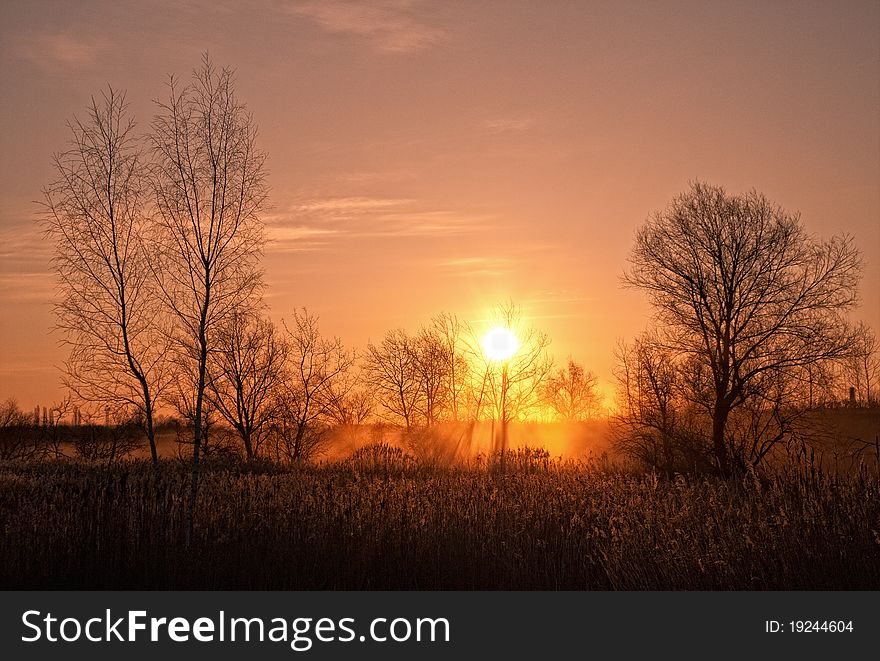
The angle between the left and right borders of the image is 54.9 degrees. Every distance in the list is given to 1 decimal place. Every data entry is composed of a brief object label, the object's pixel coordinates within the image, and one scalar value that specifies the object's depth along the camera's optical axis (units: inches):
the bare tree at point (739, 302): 1142.3
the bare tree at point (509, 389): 1577.3
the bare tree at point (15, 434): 1295.5
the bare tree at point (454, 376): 1749.5
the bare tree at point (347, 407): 1544.0
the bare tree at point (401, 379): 1780.3
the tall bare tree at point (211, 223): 480.4
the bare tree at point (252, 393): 1364.4
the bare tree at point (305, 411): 1471.5
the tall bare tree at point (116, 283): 517.7
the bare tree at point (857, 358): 1124.3
